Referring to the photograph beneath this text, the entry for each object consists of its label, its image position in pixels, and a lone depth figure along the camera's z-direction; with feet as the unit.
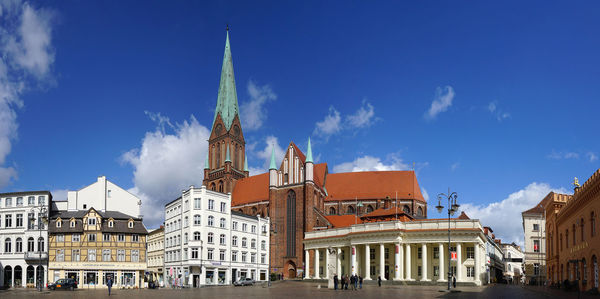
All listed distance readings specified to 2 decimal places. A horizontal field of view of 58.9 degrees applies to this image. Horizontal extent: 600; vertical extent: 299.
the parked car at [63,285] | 194.03
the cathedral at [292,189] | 319.68
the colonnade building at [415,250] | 208.74
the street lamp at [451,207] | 144.66
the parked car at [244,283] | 214.90
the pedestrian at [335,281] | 162.61
